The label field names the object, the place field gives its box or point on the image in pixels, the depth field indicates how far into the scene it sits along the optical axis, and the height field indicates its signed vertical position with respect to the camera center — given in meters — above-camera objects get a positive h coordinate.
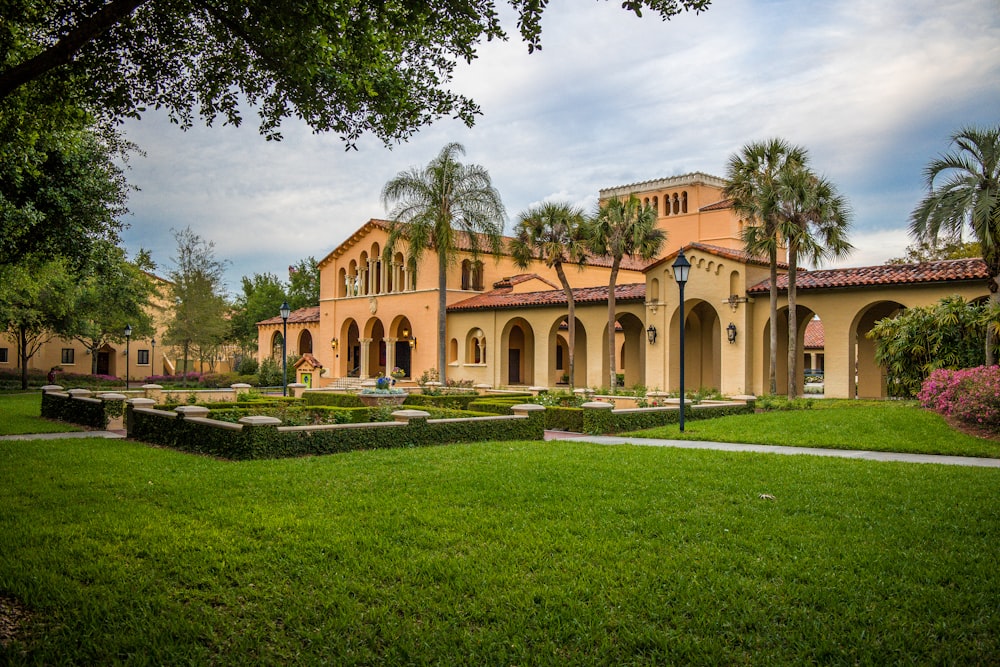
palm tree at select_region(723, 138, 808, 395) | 23.95 +5.59
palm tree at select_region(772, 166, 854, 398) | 23.41 +4.50
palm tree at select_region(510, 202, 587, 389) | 30.36 +5.11
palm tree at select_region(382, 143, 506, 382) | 32.91 +7.04
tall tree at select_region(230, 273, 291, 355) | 57.59 +3.83
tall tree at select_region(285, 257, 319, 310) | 64.81 +6.36
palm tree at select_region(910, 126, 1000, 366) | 16.64 +3.63
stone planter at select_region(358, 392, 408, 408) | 22.14 -1.30
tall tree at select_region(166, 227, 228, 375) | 40.97 +3.15
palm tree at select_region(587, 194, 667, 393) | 28.39 +4.86
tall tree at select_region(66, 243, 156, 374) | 36.78 +2.52
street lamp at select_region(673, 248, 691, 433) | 15.78 +1.91
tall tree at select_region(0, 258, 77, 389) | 21.69 +2.41
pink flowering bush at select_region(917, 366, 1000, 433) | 14.05 -0.82
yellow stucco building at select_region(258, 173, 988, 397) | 24.62 +1.97
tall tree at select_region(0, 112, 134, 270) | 15.55 +3.60
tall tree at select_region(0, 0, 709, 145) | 6.99 +3.21
